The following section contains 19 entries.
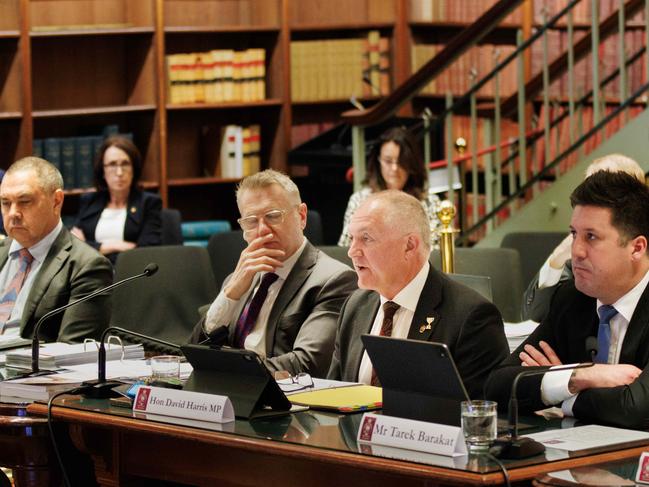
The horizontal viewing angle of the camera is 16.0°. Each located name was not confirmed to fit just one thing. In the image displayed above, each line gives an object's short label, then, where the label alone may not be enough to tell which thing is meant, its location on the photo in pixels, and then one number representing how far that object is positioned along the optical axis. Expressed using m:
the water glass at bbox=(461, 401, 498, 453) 4.49
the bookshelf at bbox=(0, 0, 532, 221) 13.13
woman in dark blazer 11.91
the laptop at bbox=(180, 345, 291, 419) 5.23
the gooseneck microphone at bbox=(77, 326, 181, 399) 5.85
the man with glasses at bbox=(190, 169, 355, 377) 7.21
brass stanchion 8.00
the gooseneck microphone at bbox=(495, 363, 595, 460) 4.42
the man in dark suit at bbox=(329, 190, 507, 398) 5.89
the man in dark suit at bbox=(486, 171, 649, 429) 5.19
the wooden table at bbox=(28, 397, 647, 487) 4.35
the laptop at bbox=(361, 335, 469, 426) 4.66
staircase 11.59
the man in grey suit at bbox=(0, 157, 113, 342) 8.19
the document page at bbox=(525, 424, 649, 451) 4.66
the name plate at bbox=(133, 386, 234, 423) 5.21
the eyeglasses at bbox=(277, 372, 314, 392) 5.88
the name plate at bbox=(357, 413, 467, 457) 4.43
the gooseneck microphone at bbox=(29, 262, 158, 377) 6.39
